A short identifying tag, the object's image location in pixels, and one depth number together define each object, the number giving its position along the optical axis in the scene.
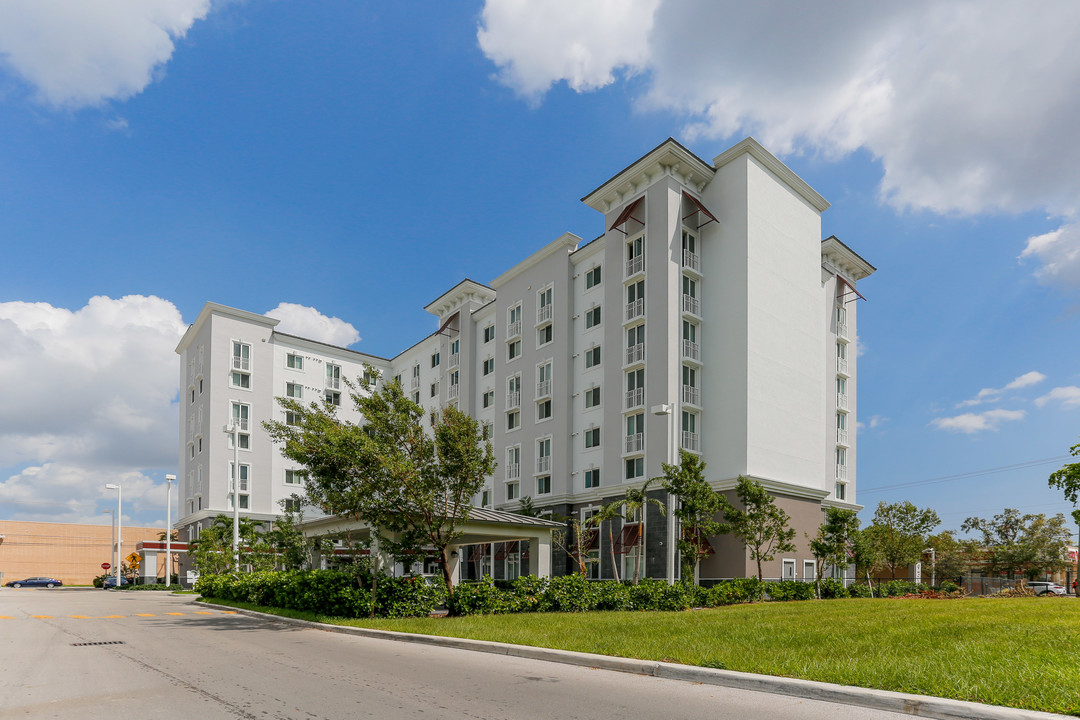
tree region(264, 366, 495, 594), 23.20
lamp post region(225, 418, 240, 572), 38.38
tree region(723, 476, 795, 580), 34.59
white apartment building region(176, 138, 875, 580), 41.59
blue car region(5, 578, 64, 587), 83.81
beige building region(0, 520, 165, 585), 90.50
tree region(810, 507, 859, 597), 36.59
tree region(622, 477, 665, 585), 33.75
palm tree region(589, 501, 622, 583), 35.06
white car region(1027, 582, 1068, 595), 54.17
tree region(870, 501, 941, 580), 44.34
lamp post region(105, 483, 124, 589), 65.50
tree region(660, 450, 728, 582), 31.01
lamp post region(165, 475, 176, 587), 58.94
